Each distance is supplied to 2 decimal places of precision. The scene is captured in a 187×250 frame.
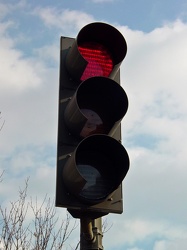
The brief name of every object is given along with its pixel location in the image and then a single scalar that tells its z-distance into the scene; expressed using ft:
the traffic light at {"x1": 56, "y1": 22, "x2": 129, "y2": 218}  8.04
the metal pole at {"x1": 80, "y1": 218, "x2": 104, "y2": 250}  8.39
